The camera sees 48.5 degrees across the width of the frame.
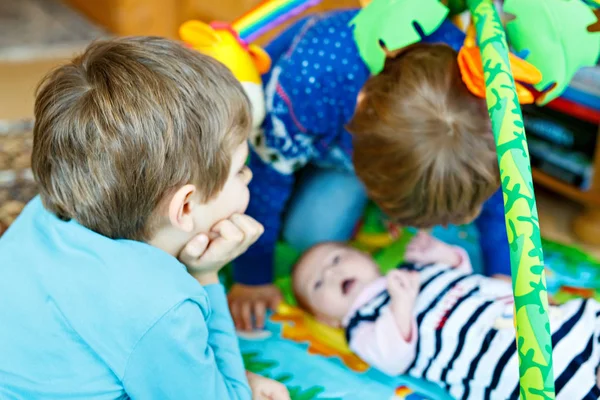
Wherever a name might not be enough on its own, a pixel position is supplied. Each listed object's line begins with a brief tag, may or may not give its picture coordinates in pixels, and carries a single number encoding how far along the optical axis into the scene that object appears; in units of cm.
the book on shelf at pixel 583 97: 124
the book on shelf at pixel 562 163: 127
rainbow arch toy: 53
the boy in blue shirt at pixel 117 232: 61
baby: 80
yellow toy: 87
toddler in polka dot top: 79
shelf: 126
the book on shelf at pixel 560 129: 126
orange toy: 74
